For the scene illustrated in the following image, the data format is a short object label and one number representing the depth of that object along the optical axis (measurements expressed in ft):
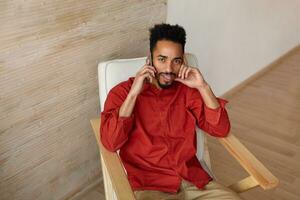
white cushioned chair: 4.48
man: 5.06
